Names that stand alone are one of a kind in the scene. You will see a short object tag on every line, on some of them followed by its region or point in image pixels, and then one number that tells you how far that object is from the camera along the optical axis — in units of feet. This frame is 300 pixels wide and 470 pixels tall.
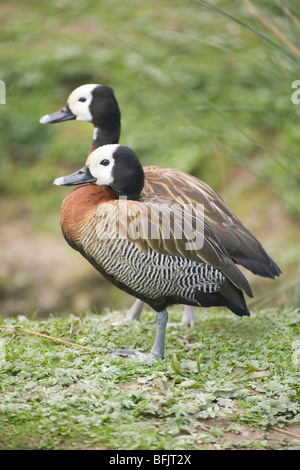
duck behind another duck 28.86
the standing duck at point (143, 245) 25.45
